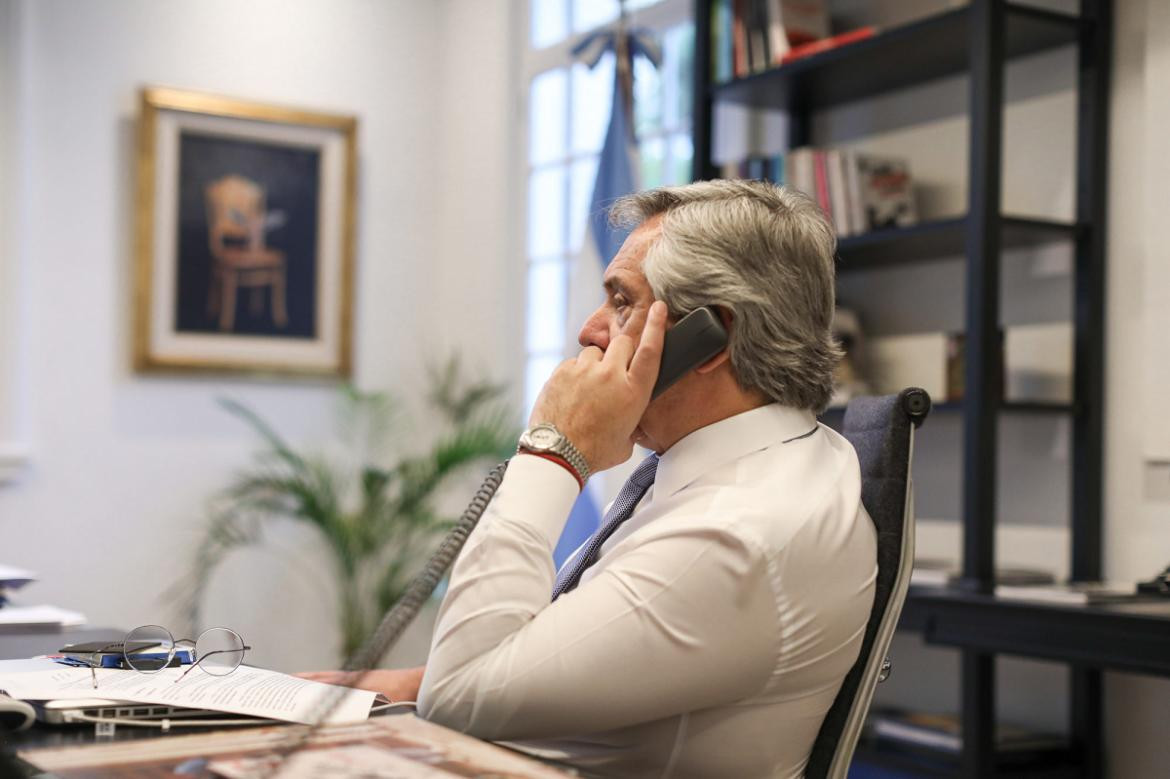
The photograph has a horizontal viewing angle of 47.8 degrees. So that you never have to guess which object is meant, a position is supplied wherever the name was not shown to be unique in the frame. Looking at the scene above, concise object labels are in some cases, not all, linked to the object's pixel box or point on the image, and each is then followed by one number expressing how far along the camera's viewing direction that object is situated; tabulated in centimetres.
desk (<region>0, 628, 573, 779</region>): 100
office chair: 139
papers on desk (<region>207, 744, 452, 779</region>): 96
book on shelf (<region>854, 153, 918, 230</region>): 325
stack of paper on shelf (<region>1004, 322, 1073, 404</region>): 299
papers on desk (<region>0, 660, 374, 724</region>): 121
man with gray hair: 125
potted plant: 471
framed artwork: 477
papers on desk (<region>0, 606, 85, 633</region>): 198
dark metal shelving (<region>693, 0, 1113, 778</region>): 278
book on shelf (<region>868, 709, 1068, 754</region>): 288
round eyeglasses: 145
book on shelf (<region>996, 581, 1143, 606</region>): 249
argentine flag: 396
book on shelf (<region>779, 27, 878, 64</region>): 321
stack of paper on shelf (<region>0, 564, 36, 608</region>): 224
